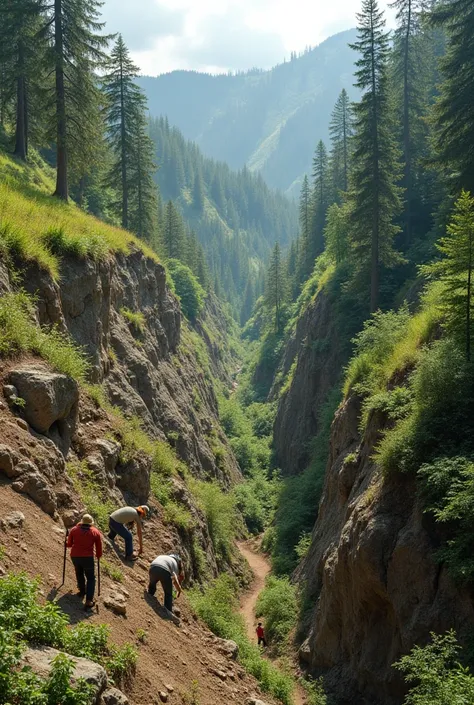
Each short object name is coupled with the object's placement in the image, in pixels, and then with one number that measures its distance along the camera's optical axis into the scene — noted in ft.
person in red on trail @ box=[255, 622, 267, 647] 57.94
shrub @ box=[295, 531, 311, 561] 71.61
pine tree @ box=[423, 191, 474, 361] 43.24
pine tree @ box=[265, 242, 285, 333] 211.82
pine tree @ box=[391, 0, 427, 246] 129.18
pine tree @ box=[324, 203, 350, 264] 136.50
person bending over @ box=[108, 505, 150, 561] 35.99
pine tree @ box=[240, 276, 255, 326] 445.37
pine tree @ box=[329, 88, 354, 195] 190.74
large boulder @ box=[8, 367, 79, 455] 33.76
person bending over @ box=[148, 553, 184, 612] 34.73
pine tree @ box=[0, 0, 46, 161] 92.84
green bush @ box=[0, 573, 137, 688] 16.61
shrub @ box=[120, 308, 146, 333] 73.38
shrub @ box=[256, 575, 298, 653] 59.88
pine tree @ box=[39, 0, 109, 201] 77.05
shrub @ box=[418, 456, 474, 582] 32.58
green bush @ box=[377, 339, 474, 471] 39.55
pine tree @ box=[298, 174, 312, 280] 216.95
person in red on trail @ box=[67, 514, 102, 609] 26.43
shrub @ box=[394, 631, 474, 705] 25.72
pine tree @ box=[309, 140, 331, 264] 207.51
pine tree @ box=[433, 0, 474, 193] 77.77
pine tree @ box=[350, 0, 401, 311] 95.86
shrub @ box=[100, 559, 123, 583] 31.55
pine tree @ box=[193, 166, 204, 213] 554.46
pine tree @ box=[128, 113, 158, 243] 130.41
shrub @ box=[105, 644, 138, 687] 23.00
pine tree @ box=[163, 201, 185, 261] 227.20
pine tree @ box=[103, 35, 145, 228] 116.67
